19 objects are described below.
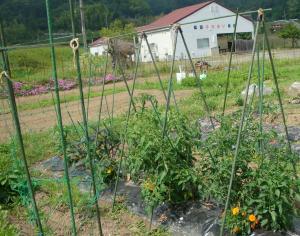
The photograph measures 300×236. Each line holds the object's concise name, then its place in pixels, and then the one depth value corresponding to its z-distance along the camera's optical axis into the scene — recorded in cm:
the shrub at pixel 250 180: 187
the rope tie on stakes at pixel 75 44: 163
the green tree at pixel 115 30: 2090
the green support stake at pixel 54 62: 159
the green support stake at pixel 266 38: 195
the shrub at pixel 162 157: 227
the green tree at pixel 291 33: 2057
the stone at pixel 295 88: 617
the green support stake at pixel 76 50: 163
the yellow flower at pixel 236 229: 197
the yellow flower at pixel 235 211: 193
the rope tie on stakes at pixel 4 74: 165
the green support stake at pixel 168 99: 227
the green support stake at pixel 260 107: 210
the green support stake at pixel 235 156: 183
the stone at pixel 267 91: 635
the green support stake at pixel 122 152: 261
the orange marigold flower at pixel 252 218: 190
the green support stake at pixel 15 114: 167
